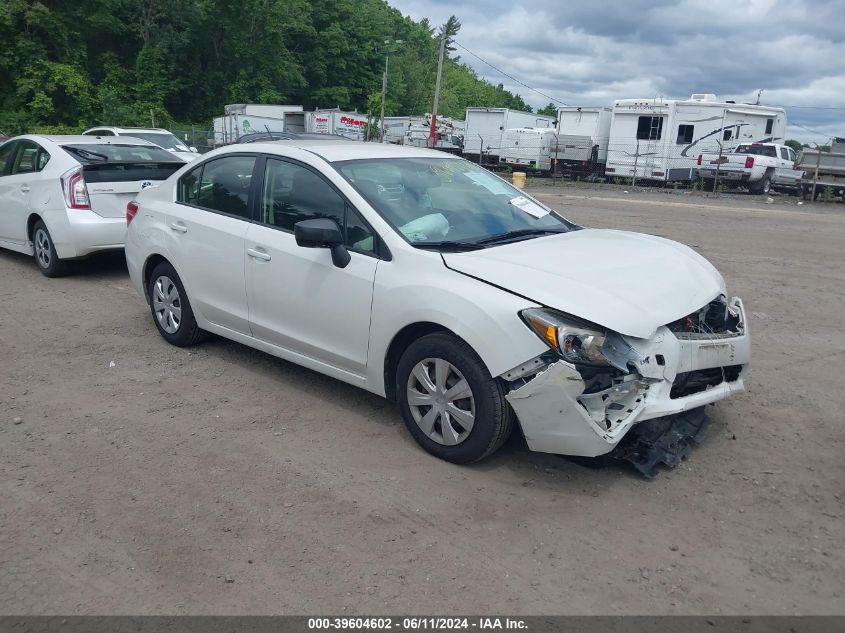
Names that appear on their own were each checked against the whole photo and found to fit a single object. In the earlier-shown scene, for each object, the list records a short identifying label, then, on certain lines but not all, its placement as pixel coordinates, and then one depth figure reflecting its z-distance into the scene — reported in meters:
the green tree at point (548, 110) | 122.62
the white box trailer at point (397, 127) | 42.72
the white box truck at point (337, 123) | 38.69
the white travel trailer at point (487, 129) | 35.41
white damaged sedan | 3.76
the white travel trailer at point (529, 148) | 32.84
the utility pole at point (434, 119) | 37.28
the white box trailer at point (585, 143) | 31.17
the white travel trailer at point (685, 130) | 27.72
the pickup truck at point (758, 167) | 24.91
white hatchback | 8.19
